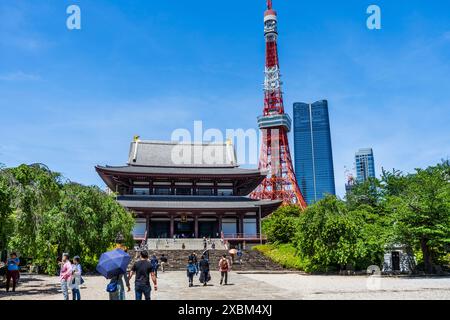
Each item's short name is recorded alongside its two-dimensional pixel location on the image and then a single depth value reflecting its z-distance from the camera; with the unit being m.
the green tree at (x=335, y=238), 22.50
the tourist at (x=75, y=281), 10.90
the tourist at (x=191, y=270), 16.28
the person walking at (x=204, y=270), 16.48
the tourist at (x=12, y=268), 14.27
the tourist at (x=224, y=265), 16.73
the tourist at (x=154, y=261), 18.03
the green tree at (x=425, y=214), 19.89
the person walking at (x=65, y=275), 10.79
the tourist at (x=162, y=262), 25.23
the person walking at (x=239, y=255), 30.71
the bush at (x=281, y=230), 34.92
